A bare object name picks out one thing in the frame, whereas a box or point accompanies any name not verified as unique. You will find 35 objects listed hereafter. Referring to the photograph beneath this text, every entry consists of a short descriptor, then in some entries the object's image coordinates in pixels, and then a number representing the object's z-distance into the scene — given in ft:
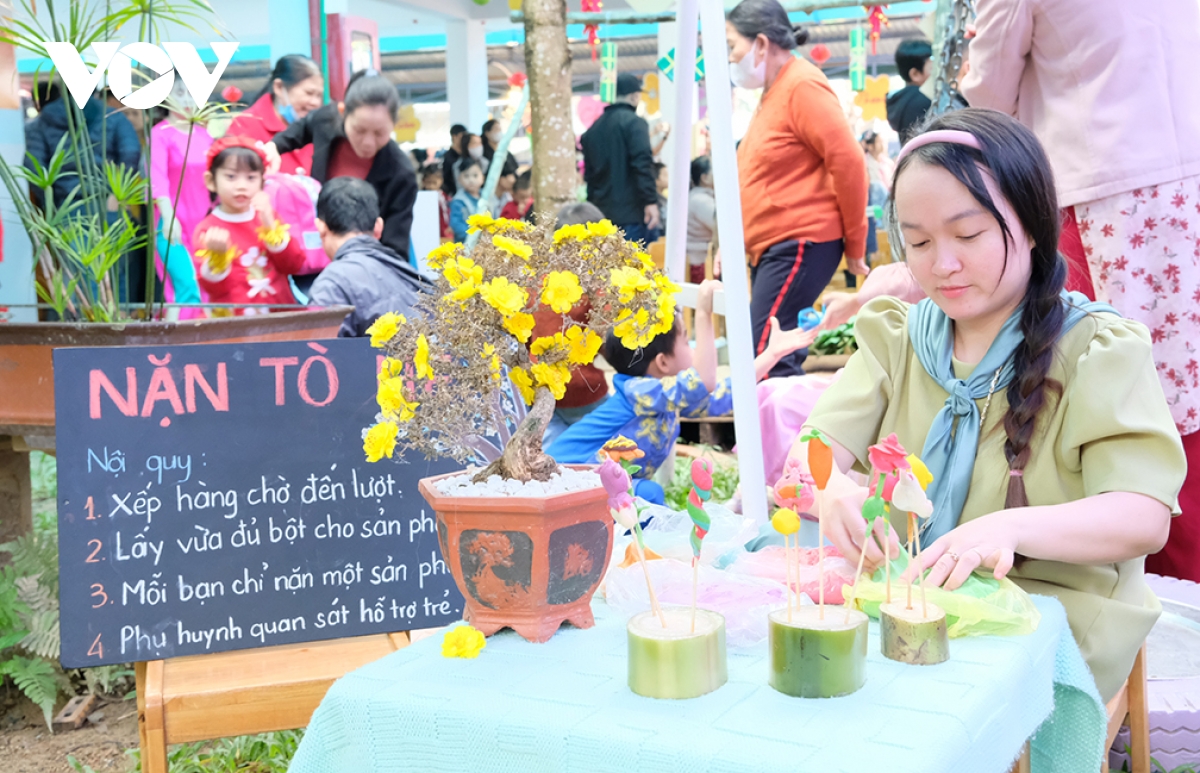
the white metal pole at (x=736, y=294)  6.31
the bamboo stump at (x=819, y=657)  2.80
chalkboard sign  5.24
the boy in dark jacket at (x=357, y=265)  10.50
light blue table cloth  2.53
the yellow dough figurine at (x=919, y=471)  3.18
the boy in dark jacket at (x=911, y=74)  14.34
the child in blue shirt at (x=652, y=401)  8.35
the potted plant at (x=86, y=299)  6.36
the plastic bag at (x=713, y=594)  3.34
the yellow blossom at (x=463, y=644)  3.29
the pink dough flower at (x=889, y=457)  3.13
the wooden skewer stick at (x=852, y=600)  3.00
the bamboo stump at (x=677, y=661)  2.85
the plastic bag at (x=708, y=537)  4.29
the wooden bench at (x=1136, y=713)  4.47
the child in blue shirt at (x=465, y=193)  25.93
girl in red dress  11.87
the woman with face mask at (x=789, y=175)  11.62
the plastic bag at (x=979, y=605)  3.27
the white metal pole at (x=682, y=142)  7.36
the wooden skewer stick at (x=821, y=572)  2.90
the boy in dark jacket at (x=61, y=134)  12.25
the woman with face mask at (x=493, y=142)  27.40
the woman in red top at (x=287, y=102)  15.28
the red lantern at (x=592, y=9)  28.89
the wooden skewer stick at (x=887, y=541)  3.13
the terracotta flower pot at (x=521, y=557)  3.43
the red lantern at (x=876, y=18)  29.47
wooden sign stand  4.83
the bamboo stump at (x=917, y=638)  3.03
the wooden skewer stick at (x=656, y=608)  3.02
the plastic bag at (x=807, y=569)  3.67
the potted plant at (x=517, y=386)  3.44
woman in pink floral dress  6.61
